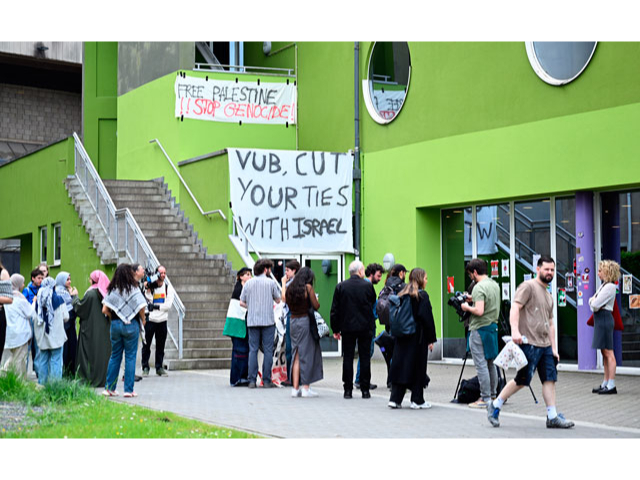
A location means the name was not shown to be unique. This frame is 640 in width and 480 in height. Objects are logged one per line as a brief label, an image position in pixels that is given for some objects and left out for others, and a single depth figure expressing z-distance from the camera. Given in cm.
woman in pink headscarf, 1338
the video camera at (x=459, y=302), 1140
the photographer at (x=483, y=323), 1116
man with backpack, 1298
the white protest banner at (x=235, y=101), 2322
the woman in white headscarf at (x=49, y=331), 1323
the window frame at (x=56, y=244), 2448
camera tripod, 1722
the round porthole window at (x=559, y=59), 1628
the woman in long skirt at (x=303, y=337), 1279
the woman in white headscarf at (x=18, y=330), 1314
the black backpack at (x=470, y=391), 1191
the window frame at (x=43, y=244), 2555
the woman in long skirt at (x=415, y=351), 1123
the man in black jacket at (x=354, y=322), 1252
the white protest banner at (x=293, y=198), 2033
